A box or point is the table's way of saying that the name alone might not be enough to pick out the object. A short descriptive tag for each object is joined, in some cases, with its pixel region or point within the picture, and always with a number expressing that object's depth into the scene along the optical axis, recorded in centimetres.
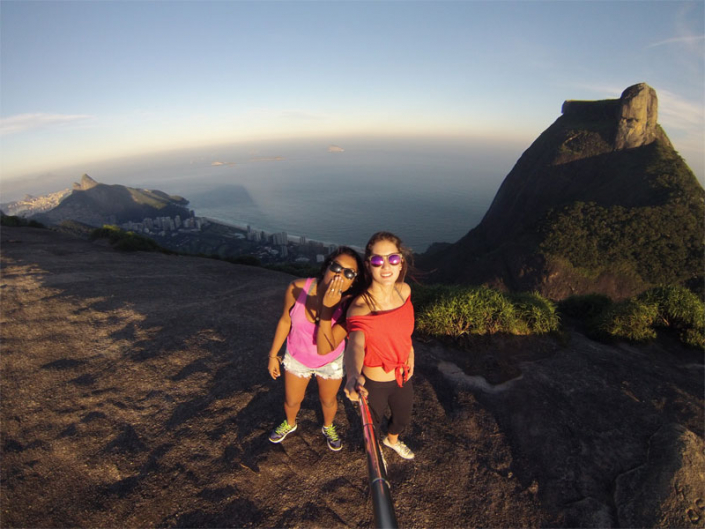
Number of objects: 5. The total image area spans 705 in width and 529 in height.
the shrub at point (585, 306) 666
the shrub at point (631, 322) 548
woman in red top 219
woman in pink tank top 226
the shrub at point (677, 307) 558
